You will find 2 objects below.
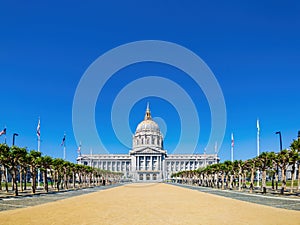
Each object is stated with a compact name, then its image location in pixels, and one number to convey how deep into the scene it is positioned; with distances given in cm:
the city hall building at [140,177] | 19631
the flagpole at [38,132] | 7188
